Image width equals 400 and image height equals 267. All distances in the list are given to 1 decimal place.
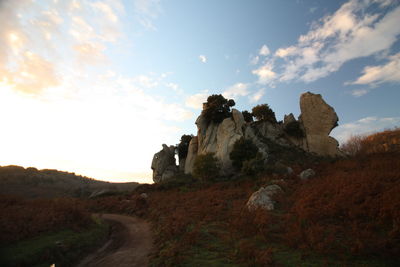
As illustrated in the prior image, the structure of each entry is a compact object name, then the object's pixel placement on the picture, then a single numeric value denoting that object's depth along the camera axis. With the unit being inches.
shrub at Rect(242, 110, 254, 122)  2283.5
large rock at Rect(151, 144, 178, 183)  2360.7
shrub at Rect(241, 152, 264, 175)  1305.4
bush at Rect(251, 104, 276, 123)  2180.9
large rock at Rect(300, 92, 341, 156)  1712.6
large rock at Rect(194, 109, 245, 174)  1785.2
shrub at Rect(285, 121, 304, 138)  1878.6
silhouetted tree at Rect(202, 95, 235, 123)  2130.9
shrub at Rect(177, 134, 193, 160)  2472.9
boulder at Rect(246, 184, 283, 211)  709.4
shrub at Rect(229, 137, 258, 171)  1534.2
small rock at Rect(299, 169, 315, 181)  995.9
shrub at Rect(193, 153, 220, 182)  1563.7
